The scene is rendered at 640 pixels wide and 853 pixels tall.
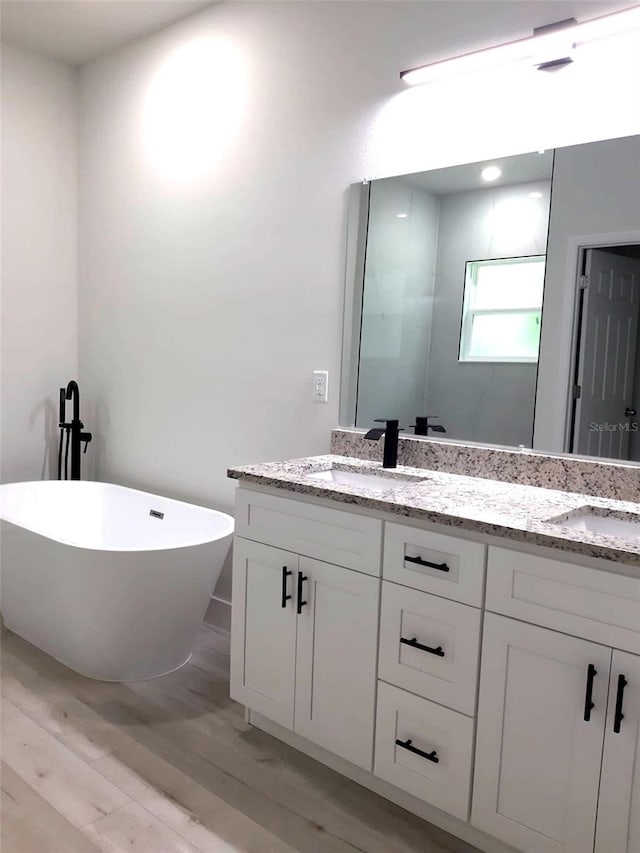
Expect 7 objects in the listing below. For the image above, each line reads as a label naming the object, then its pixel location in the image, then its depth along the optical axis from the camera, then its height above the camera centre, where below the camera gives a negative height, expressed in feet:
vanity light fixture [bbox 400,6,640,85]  6.41 +3.19
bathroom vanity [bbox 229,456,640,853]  4.96 -2.30
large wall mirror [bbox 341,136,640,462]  6.64 +0.73
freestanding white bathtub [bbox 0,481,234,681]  8.11 -2.91
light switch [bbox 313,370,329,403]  9.16 -0.30
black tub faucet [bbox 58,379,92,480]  12.16 -1.36
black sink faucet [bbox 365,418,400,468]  8.01 -0.85
